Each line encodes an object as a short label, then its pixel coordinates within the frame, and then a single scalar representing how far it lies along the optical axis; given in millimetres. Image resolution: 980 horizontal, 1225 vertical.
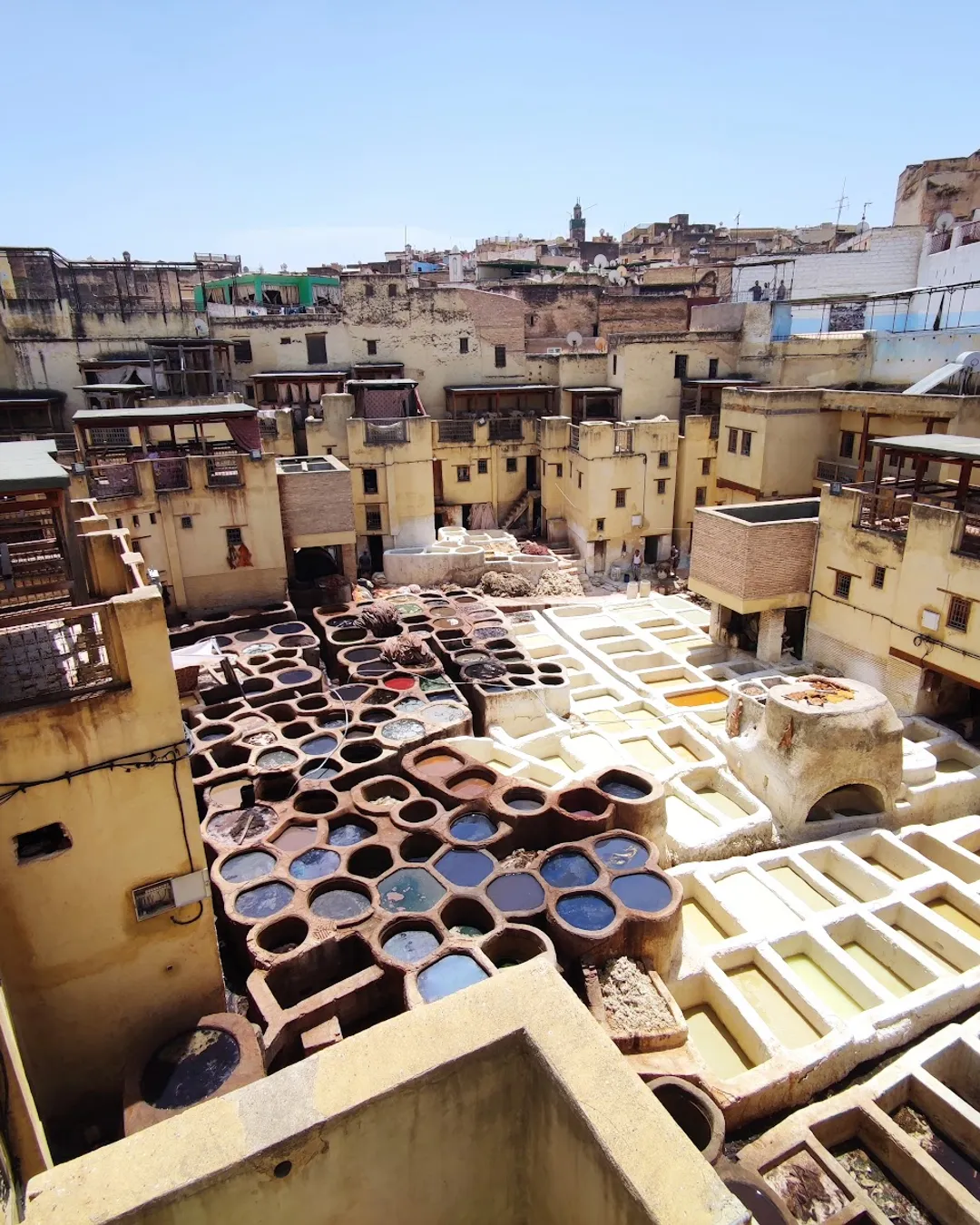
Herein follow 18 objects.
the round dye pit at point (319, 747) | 18594
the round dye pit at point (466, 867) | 14969
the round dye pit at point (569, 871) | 14977
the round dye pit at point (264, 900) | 14086
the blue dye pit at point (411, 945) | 13156
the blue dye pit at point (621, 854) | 15414
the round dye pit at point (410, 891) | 14312
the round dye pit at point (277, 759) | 18062
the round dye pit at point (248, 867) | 15023
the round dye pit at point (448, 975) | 12359
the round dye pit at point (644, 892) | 14297
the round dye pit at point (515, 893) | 14219
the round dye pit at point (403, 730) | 19172
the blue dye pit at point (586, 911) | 13875
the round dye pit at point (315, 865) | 15062
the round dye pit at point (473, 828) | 16266
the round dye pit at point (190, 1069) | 10508
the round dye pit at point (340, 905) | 14180
